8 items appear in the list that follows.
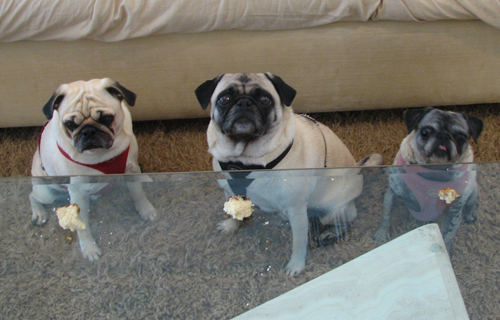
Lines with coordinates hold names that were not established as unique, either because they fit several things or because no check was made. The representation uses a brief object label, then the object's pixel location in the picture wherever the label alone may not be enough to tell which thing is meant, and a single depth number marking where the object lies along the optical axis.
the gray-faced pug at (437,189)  1.36
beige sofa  1.65
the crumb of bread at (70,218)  1.36
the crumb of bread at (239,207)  1.34
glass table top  1.28
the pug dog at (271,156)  1.34
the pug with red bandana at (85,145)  1.38
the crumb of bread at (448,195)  1.37
